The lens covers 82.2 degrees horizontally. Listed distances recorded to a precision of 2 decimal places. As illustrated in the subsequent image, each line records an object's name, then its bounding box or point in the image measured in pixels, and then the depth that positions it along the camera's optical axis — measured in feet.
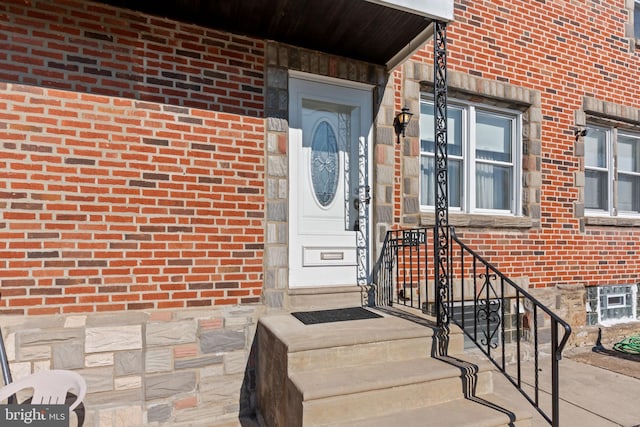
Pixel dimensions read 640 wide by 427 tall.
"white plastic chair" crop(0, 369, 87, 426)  7.20
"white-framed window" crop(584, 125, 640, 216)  17.54
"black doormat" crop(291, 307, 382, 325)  10.36
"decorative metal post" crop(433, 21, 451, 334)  10.00
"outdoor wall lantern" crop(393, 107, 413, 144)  12.91
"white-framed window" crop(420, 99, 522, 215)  14.32
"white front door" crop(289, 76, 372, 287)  11.95
